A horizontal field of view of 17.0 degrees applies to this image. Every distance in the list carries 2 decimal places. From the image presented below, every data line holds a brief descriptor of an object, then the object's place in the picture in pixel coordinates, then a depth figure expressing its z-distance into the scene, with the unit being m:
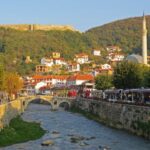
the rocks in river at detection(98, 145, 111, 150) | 45.35
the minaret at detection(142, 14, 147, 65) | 125.38
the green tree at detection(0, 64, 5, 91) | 80.75
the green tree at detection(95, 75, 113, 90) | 111.69
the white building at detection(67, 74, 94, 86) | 172.12
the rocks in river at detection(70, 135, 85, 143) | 52.06
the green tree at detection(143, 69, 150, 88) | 74.62
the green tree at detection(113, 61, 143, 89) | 79.69
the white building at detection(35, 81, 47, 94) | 193.85
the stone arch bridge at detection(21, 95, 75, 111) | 118.79
